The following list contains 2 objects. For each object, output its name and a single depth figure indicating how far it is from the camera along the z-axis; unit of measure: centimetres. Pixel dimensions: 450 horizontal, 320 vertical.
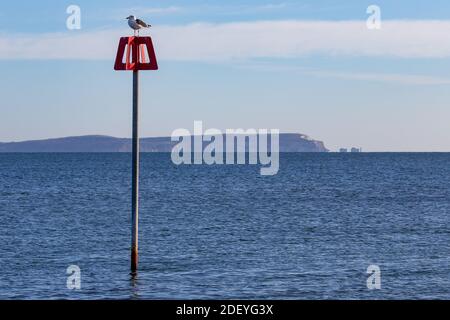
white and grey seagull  2669
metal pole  2816
